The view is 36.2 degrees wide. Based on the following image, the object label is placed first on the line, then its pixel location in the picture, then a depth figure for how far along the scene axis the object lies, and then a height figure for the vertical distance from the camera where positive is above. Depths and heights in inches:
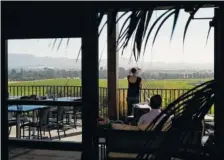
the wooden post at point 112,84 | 300.8 -7.5
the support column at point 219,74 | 39.0 +0.2
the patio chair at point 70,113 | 178.7 -23.8
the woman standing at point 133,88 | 287.6 -10.6
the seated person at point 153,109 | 144.5 -14.6
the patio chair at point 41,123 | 213.3 -30.4
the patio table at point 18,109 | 210.2 -20.8
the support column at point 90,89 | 123.6 -5.0
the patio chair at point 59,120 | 224.7 -30.8
